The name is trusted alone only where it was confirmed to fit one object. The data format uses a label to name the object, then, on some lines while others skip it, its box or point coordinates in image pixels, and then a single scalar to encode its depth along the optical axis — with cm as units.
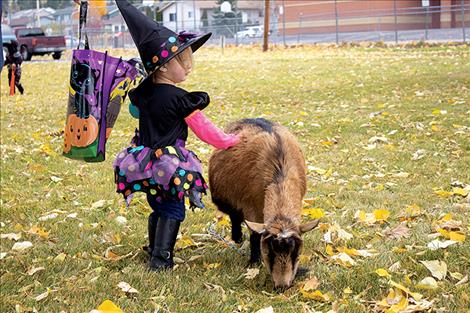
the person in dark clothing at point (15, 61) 1830
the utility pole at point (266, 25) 3245
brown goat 442
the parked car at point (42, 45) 3645
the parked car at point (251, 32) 4703
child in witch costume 465
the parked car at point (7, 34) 2619
